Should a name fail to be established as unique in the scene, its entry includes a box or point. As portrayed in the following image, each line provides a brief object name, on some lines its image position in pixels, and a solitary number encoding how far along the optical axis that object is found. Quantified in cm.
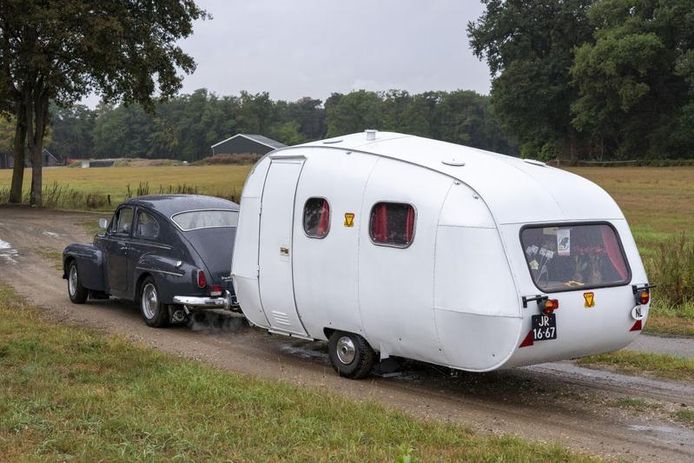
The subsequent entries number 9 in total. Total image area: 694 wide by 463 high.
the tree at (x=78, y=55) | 3375
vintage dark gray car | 1187
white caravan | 793
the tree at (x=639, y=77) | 7656
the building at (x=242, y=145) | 8550
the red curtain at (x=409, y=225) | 856
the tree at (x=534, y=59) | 8556
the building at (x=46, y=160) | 13462
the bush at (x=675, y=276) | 1449
